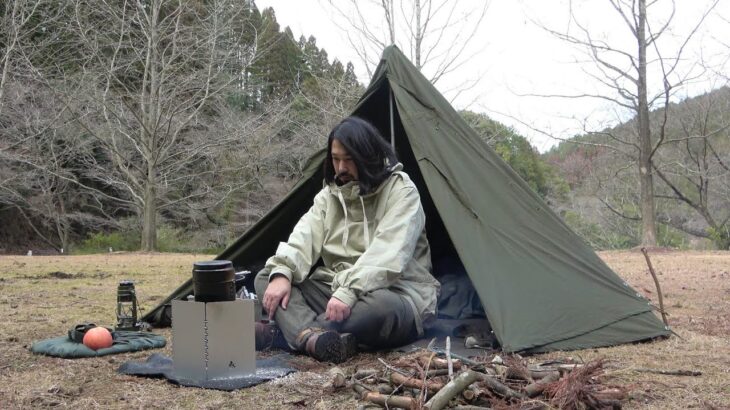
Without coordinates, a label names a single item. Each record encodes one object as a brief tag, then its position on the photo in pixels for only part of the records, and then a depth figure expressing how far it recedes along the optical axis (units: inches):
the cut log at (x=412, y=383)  75.6
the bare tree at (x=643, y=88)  473.4
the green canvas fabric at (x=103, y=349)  111.3
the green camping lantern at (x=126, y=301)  129.1
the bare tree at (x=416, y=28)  465.4
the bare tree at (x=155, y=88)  524.7
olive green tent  110.0
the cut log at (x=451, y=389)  70.1
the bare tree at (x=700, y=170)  692.7
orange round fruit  113.0
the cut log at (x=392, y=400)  71.8
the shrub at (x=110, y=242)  666.8
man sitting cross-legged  104.1
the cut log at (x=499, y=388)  73.8
